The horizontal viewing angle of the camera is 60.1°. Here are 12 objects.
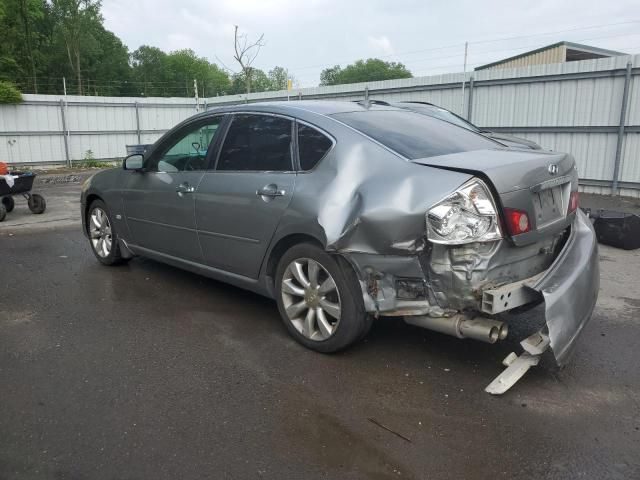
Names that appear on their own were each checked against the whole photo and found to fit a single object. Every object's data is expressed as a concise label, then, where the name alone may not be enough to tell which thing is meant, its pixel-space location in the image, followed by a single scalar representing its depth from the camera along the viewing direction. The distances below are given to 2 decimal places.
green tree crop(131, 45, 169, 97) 62.39
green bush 17.75
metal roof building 19.47
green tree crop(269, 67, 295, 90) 88.31
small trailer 9.00
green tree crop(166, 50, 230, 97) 82.12
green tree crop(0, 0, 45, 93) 39.78
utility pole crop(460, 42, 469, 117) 13.59
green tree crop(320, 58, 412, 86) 95.95
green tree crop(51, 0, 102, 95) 46.78
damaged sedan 3.12
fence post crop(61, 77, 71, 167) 19.17
